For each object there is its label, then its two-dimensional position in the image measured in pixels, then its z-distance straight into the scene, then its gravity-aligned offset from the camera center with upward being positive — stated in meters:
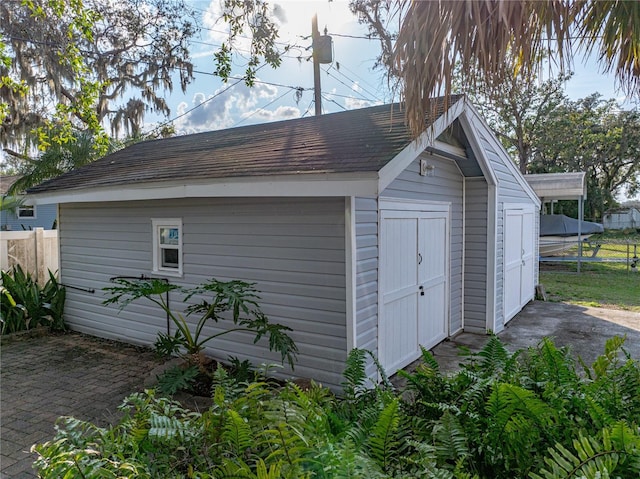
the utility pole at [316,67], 12.58 +4.47
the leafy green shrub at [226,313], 4.14 -1.01
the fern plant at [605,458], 1.37 -0.76
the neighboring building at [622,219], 34.53 +0.04
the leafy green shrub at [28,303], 6.86 -1.30
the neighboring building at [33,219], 20.66 +0.13
